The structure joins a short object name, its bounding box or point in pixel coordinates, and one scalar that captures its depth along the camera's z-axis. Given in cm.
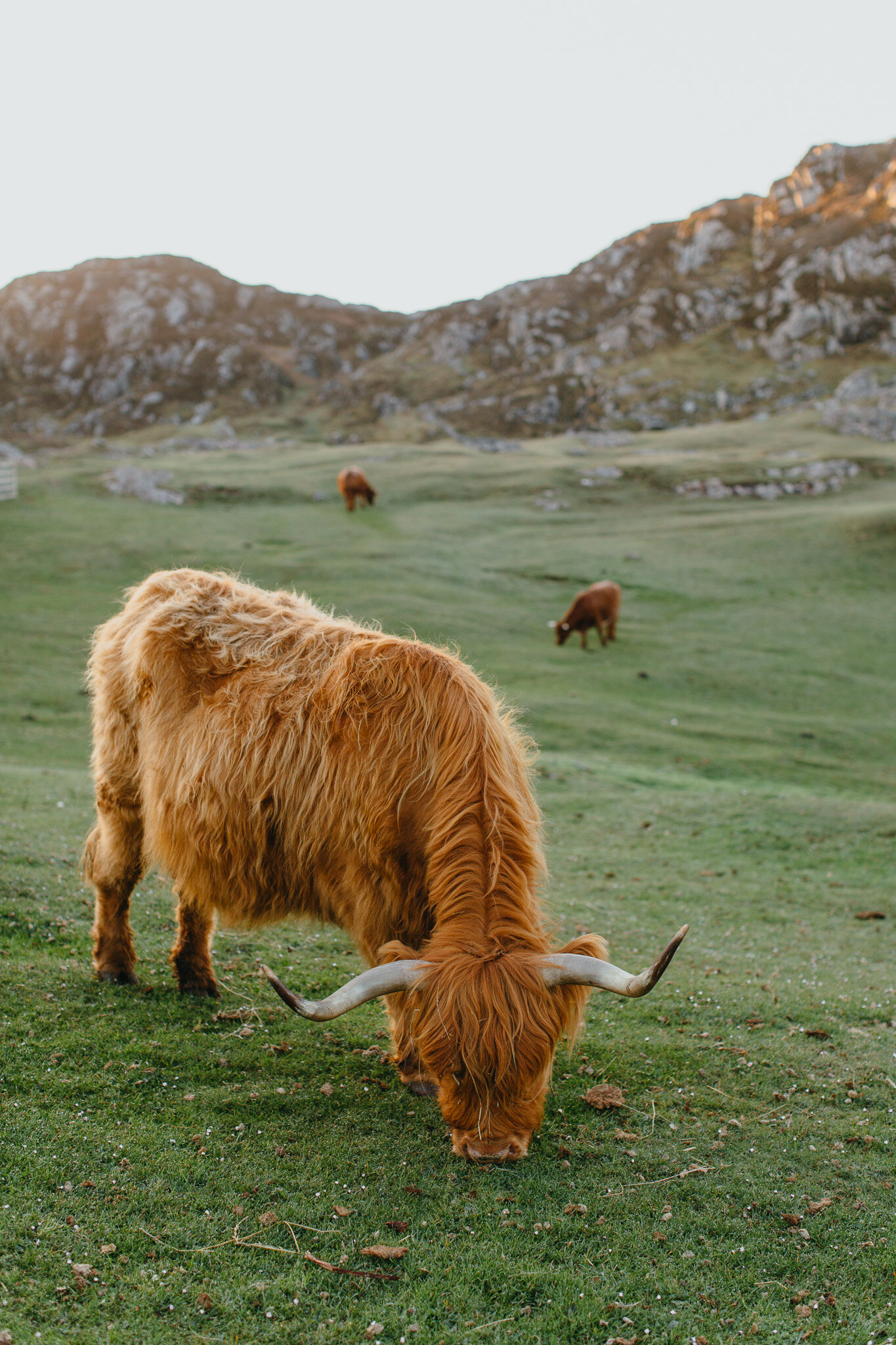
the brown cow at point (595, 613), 2438
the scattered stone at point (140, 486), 3678
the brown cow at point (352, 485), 3825
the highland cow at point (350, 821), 398
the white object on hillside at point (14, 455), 4242
